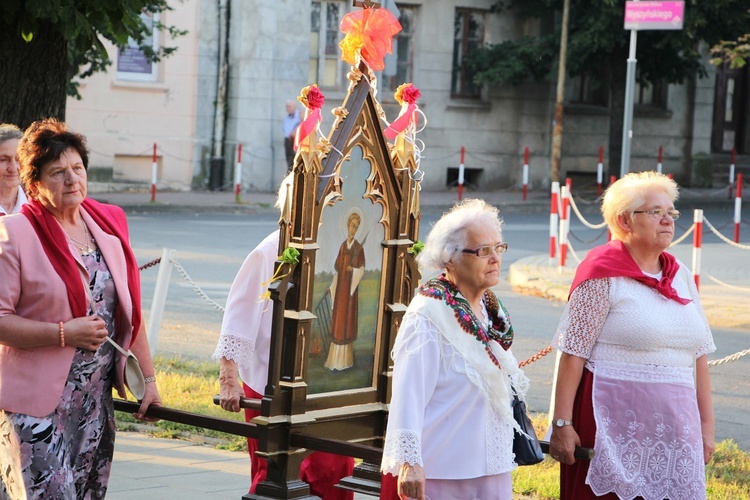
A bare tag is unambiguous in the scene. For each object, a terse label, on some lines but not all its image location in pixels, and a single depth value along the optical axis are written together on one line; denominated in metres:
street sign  16.03
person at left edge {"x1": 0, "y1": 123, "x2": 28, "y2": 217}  6.18
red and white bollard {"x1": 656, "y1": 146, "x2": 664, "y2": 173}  32.03
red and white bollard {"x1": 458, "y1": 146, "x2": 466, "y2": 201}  28.21
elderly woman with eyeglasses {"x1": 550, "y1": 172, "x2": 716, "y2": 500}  5.07
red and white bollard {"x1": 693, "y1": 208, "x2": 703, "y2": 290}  14.25
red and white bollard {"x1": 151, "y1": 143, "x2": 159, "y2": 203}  24.94
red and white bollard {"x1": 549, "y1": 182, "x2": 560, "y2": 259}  17.23
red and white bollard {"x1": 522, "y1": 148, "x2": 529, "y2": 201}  28.91
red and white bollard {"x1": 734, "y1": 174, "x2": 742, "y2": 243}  20.72
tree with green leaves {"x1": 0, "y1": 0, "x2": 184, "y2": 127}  9.16
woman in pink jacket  4.78
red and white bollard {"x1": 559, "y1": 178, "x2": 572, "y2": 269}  16.92
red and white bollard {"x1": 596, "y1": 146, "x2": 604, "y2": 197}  29.72
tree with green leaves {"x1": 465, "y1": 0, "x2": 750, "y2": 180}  28.28
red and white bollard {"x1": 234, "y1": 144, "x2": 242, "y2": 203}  26.08
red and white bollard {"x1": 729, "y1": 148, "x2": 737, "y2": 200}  31.27
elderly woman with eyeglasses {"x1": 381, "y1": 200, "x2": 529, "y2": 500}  4.32
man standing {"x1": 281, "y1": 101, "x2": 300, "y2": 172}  27.36
